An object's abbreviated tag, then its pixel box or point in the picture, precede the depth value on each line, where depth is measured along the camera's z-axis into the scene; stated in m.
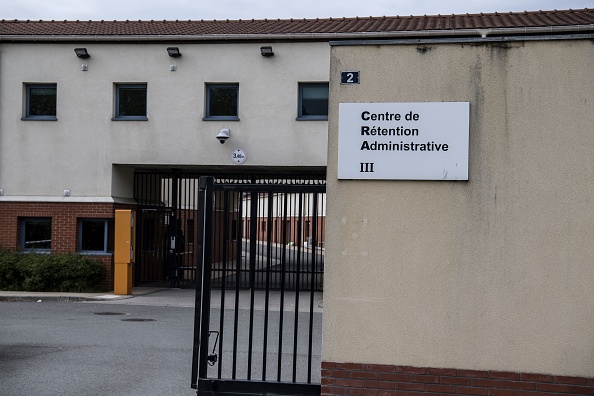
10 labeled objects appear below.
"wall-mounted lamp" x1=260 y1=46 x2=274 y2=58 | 20.25
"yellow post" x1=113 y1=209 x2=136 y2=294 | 19.66
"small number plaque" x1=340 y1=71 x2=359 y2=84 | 6.57
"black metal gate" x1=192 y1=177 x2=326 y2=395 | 7.00
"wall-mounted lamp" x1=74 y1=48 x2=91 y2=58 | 20.95
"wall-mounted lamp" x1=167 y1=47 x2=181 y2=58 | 20.56
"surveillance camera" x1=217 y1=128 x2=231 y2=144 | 20.19
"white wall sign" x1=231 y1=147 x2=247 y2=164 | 20.55
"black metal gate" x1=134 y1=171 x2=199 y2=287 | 22.05
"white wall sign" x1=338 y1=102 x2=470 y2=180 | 6.43
